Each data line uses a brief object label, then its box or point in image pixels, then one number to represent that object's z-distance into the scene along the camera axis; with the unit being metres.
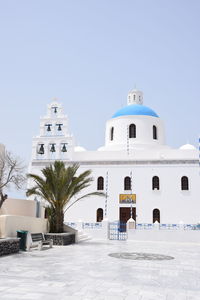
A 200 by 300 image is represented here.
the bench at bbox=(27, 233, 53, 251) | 11.11
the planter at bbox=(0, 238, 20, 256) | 9.31
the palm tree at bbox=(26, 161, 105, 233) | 14.66
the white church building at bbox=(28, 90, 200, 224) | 23.86
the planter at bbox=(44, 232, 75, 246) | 13.75
